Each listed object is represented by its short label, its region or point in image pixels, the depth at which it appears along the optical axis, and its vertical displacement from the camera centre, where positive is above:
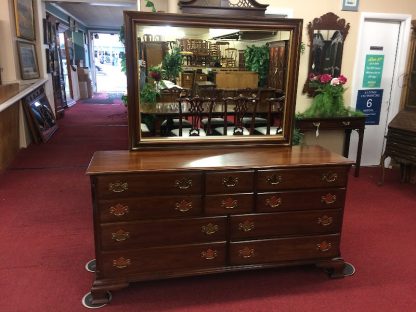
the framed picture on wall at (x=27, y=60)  5.48 +0.02
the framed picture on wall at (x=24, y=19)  5.30 +0.65
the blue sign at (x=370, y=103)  4.81 -0.47
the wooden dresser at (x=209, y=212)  2.10 -0.88
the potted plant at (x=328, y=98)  4.35 -0.37
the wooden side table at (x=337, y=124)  4.32 -0.68
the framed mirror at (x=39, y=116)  5.60 -0.88
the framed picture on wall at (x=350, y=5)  4.40 +0.74
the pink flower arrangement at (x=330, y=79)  4.32 -0.15
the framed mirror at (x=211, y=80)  2.37 -0.11
